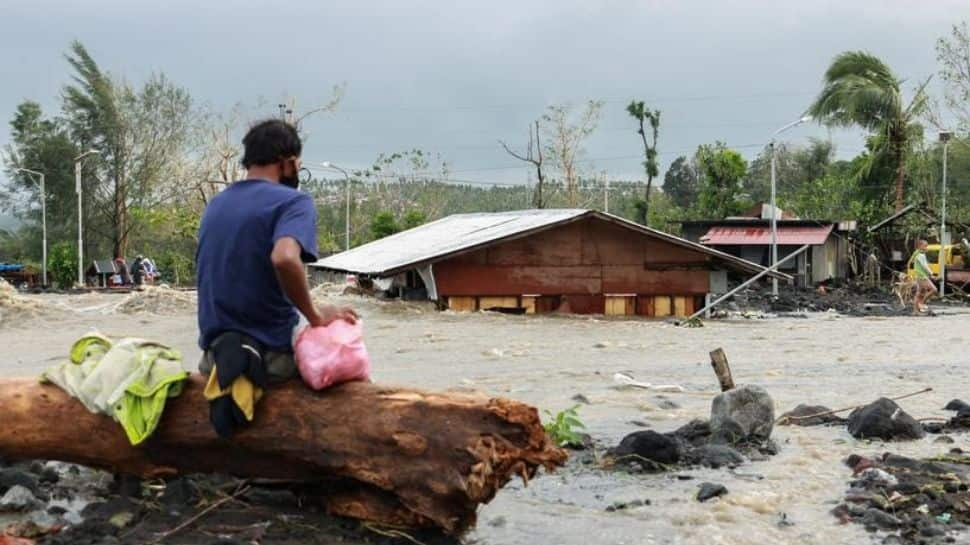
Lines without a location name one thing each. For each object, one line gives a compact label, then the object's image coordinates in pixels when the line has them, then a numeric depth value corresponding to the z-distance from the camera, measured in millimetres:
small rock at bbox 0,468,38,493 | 6555
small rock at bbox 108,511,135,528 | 5832
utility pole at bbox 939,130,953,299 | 39228
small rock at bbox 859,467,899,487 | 7082
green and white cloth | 5754
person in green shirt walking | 28561
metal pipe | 22969
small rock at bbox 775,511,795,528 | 6539
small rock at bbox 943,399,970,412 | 10030
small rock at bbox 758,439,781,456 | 8352
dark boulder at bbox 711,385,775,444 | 8547
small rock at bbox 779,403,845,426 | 9727
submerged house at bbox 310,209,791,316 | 23656
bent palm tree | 49250
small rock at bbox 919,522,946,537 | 6023
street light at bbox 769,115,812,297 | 37294
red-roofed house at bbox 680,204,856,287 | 43312
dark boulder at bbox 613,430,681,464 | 7848
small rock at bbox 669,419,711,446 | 8723
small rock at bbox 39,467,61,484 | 6793
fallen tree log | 5398
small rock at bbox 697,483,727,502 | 6945
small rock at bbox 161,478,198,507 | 6195
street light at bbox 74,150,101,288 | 44825
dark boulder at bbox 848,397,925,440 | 8852
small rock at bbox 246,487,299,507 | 6215
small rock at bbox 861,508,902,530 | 6227
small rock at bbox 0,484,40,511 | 6215
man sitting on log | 5355
